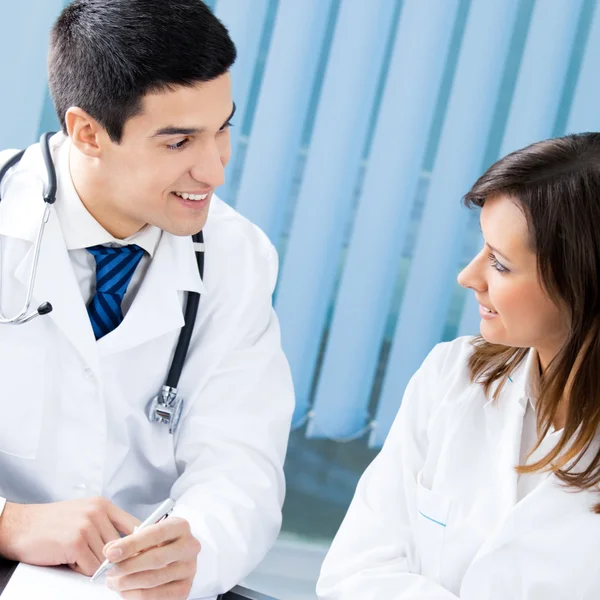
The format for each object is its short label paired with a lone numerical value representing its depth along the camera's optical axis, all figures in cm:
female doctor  172
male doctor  179
